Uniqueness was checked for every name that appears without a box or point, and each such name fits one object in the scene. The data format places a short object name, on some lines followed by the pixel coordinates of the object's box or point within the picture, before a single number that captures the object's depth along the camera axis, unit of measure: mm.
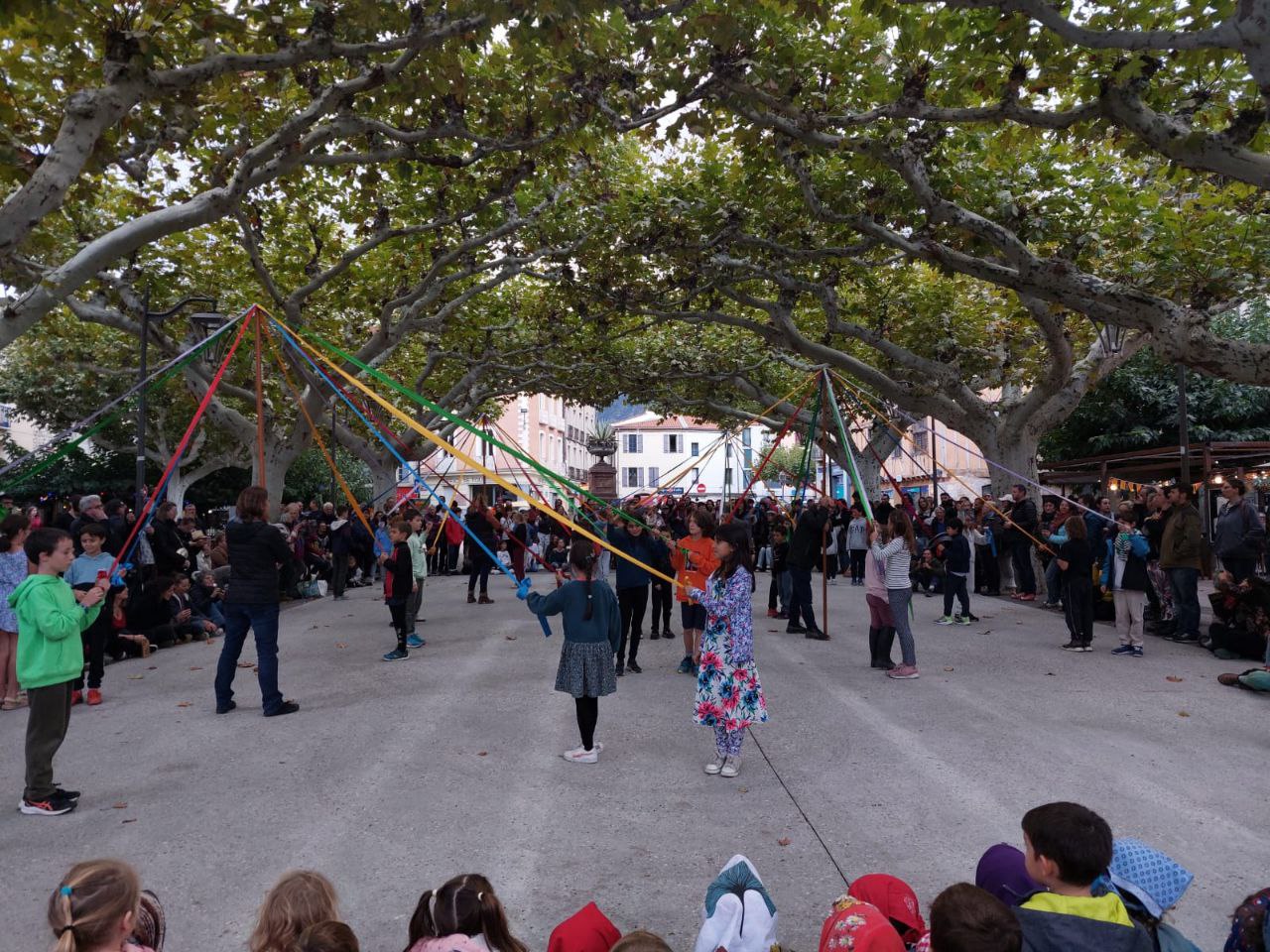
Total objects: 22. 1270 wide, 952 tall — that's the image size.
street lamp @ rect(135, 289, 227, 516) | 12234
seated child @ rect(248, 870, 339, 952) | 2504
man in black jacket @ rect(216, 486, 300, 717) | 7695
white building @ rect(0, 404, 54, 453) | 40869
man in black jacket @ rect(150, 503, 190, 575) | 11414
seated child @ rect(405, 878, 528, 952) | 2666
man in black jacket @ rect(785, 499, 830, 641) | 11508
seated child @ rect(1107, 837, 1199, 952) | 2617
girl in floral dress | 6039
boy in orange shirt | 7871
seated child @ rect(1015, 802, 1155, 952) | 2436
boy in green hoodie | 5195
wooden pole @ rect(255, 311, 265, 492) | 7850
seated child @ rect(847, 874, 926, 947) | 3041
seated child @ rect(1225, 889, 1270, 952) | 2379
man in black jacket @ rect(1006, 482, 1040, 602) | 14492
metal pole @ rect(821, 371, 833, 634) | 11009
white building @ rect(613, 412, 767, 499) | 88000
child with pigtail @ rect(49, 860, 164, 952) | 2334
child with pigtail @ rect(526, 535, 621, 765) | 6219
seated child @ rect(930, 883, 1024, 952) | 2320
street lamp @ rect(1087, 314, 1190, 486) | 14195
